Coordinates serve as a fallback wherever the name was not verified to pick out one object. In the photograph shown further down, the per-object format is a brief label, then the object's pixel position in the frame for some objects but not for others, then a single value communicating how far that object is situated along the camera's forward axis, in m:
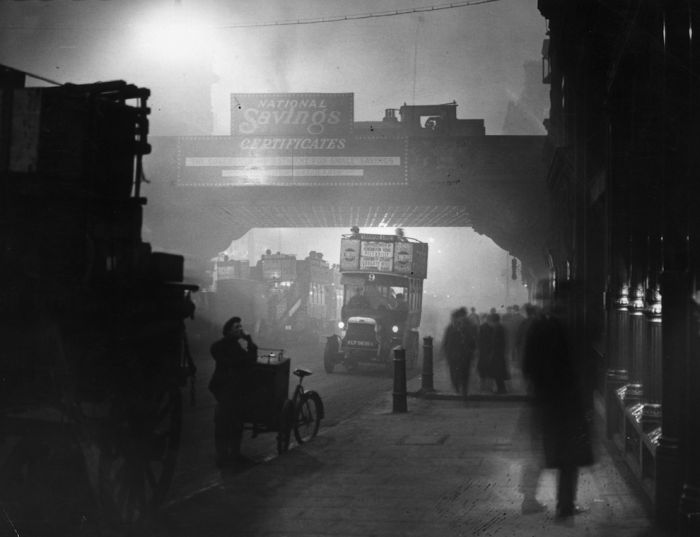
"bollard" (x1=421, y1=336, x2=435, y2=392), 17.84
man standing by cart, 9.76
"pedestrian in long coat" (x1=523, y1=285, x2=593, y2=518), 7.12
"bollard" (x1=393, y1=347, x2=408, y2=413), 14.55
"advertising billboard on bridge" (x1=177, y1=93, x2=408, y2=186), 35.78
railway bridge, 34.97
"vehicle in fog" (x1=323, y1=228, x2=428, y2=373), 26.77
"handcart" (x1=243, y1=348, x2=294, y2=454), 10.16
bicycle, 10.84
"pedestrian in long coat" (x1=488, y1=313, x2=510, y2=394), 17.08
